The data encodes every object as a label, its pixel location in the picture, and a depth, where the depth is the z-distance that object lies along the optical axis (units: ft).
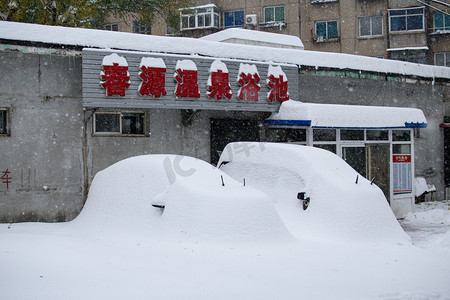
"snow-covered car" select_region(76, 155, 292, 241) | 24.36
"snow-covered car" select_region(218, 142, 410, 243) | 27.86
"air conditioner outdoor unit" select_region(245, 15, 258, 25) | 107.14
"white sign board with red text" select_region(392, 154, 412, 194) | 45.96
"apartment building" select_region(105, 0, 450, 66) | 102.58
